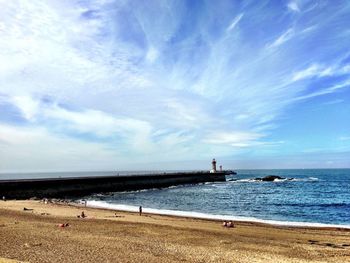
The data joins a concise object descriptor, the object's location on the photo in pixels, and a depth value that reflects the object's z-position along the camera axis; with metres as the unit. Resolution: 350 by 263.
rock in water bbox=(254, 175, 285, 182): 91.01
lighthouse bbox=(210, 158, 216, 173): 99.47
